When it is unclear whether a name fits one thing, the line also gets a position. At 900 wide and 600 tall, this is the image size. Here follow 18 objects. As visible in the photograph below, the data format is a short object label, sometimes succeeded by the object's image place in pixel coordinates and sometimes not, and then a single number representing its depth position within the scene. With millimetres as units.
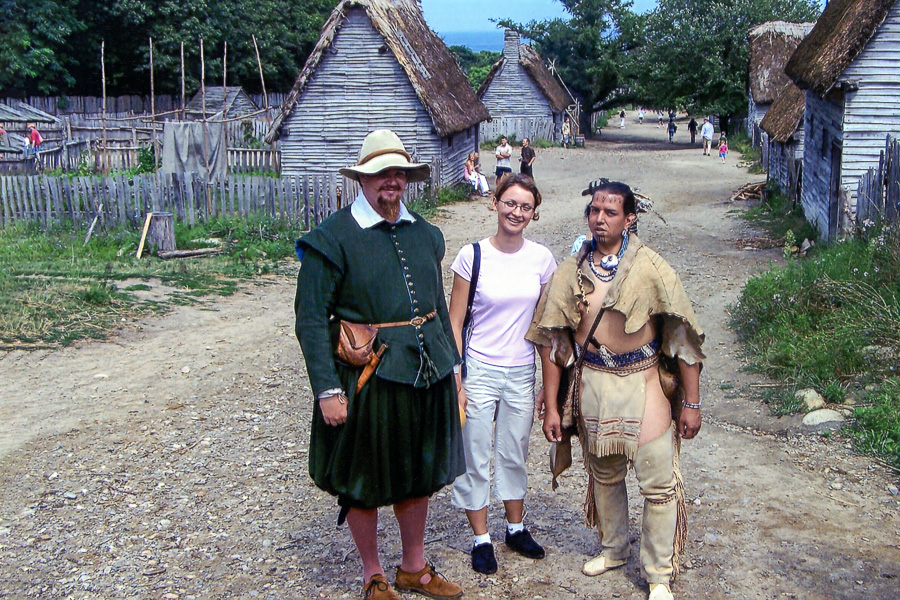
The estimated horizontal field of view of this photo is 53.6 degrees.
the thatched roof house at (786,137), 17641
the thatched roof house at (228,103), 31266
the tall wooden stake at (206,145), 18859
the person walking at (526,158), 20136
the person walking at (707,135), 33094
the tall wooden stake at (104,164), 20086
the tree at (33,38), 30766
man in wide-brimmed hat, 3500
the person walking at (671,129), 41219
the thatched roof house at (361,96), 19641
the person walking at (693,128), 39781
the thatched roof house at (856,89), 11969
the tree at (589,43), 41750
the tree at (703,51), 35656
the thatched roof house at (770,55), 30500
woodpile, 20656
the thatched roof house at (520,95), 38312
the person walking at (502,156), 20281
